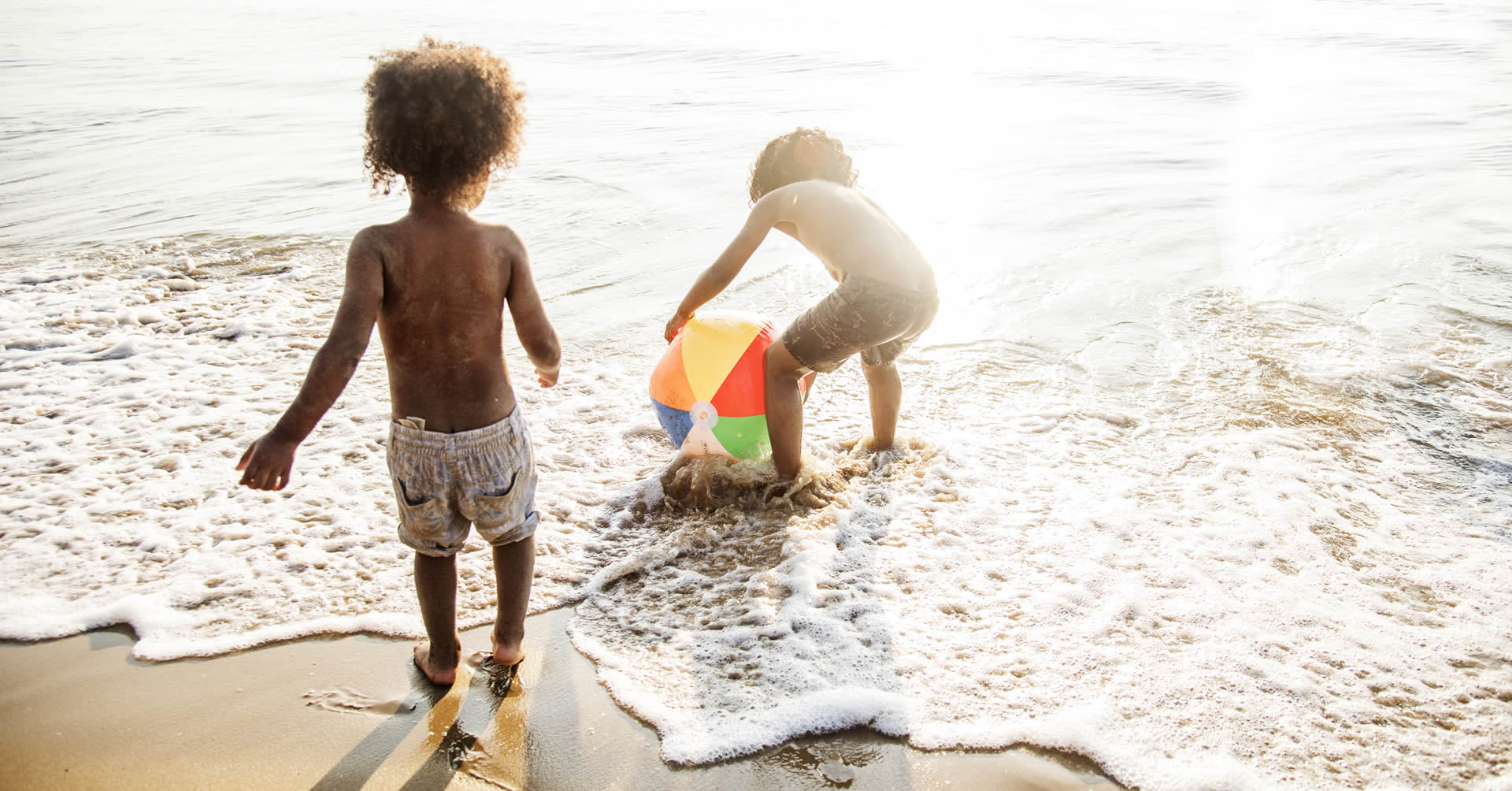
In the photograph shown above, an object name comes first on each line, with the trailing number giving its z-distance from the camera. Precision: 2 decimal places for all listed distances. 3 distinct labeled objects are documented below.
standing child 2.60
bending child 4.07
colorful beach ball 4.23
